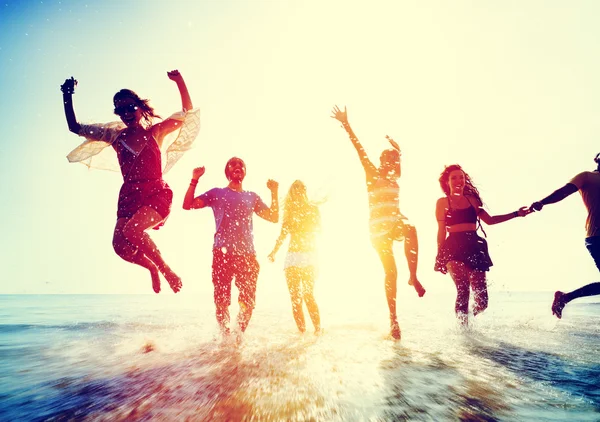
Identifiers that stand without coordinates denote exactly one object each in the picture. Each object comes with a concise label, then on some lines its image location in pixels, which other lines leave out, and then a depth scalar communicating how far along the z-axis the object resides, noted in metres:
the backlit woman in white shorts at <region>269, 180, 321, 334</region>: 5.59
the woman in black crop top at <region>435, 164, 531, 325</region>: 5.26
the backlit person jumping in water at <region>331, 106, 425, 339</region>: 5.00
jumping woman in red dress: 4.20
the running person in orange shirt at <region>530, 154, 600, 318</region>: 4.52
